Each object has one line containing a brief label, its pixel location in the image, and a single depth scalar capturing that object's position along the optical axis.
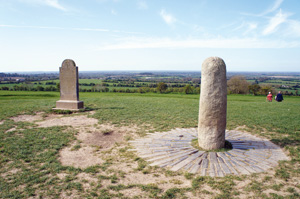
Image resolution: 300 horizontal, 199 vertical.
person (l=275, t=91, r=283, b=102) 19.89
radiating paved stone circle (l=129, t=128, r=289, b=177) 5.12
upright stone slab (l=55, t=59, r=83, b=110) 13.30
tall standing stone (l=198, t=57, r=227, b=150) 6.06
